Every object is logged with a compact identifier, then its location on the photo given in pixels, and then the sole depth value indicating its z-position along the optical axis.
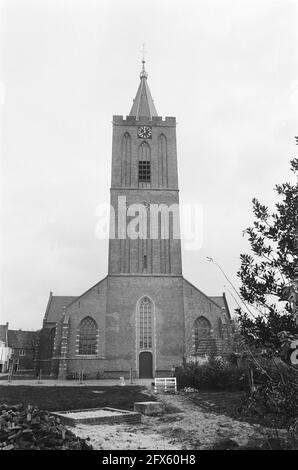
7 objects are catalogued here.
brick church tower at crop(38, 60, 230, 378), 31.72
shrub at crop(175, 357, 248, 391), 19.89
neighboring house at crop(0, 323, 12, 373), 56.34
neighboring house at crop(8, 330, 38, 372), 58.19
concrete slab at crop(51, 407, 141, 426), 10.16
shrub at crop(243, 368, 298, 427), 5.92
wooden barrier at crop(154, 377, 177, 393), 21.13
